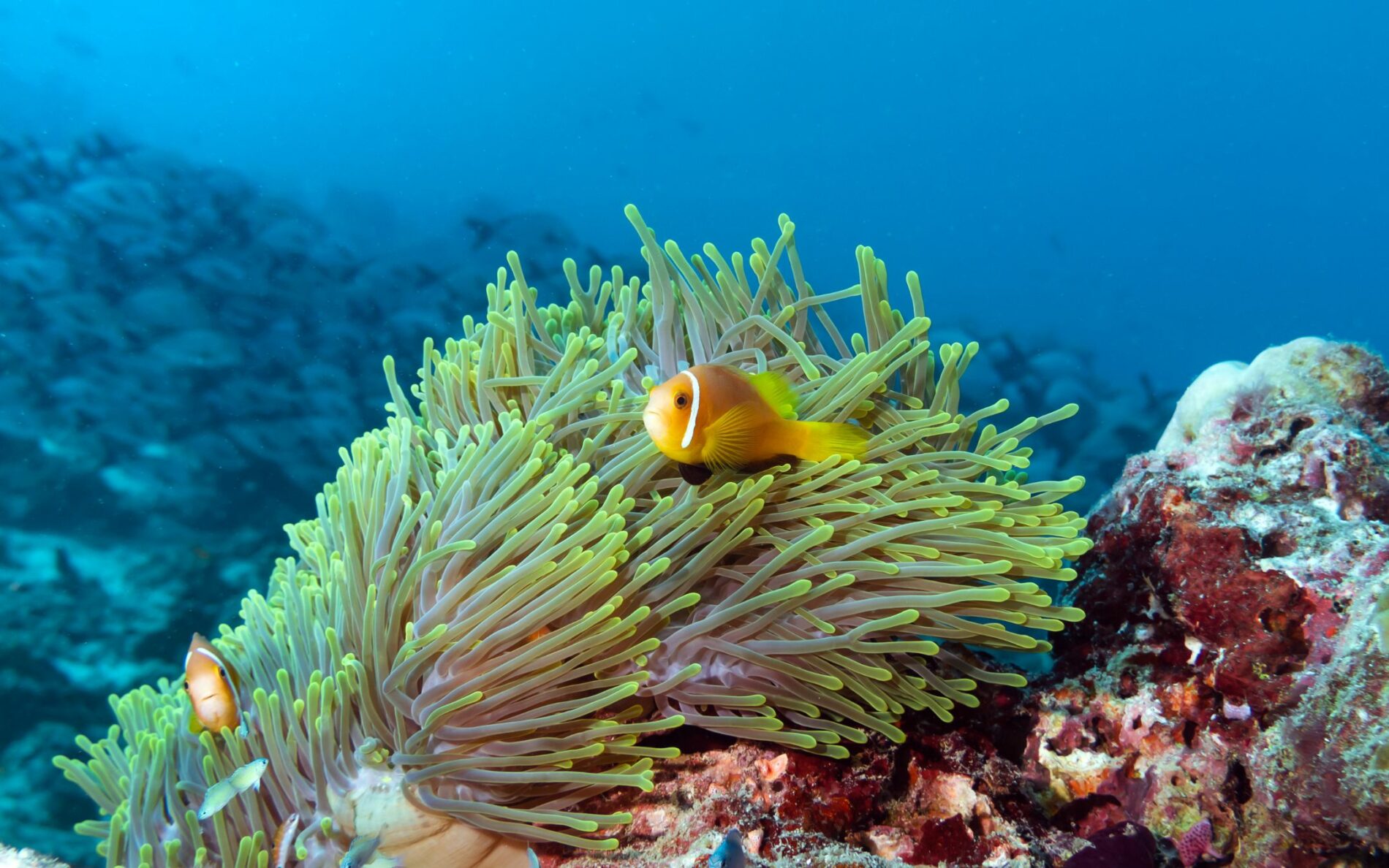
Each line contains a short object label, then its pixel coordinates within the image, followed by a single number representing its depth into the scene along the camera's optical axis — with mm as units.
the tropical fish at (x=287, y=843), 737
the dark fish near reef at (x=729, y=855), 651
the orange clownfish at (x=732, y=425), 701
